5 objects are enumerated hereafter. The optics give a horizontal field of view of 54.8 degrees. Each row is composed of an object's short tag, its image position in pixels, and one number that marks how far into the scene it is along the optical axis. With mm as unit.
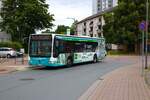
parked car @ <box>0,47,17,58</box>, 20428
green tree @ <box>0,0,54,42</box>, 27636
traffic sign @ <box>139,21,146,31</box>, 8798
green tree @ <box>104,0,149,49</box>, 24856
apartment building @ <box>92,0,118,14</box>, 66483
